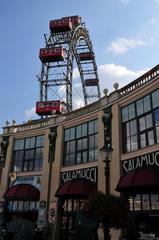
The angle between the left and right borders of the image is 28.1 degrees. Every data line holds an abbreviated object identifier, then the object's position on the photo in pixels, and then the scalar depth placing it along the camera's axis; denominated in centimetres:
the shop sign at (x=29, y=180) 2740
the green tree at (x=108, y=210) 1189
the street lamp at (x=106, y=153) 1368
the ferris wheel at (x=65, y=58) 4900
